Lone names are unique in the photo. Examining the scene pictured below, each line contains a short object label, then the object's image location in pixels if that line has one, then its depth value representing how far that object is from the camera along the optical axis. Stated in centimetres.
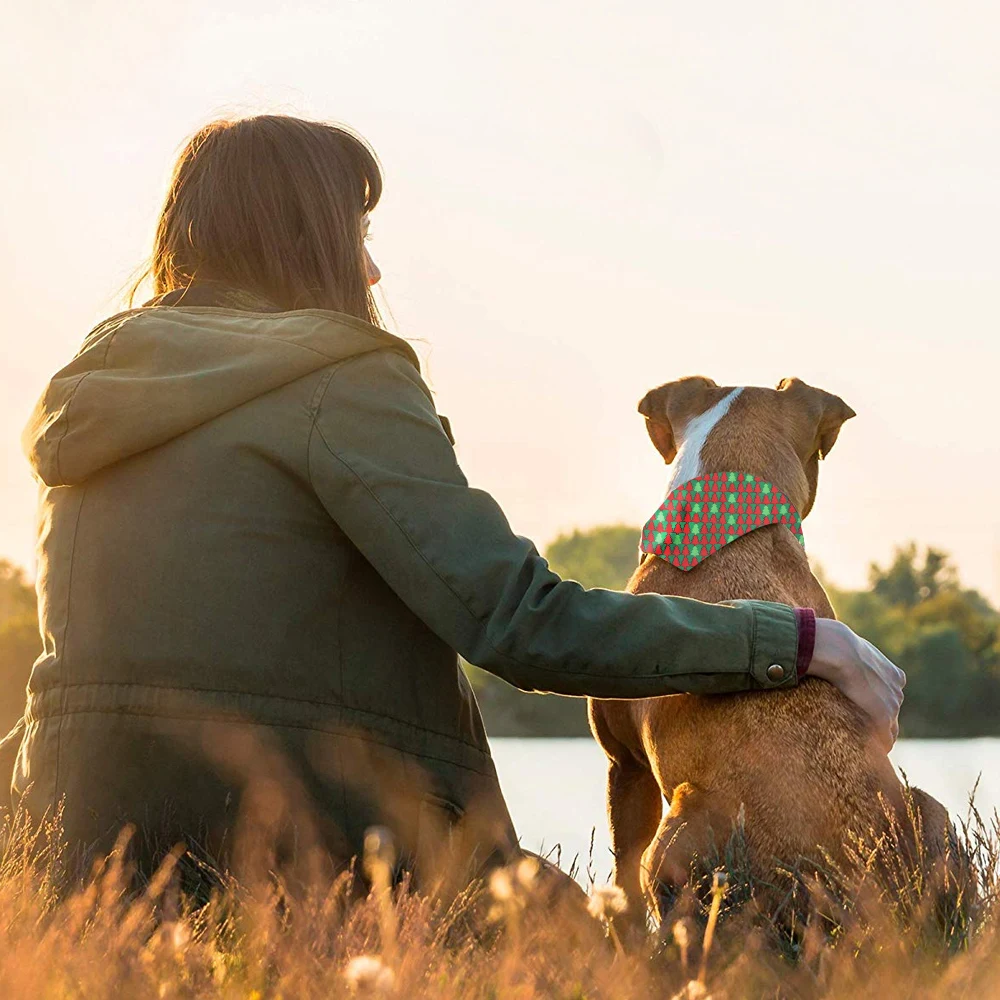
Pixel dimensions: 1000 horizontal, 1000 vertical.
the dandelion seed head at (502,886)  254
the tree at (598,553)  6944
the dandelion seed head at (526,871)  255
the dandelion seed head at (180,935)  267
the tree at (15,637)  2657
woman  360
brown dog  397
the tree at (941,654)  6103
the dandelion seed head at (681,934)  285
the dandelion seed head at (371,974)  234
